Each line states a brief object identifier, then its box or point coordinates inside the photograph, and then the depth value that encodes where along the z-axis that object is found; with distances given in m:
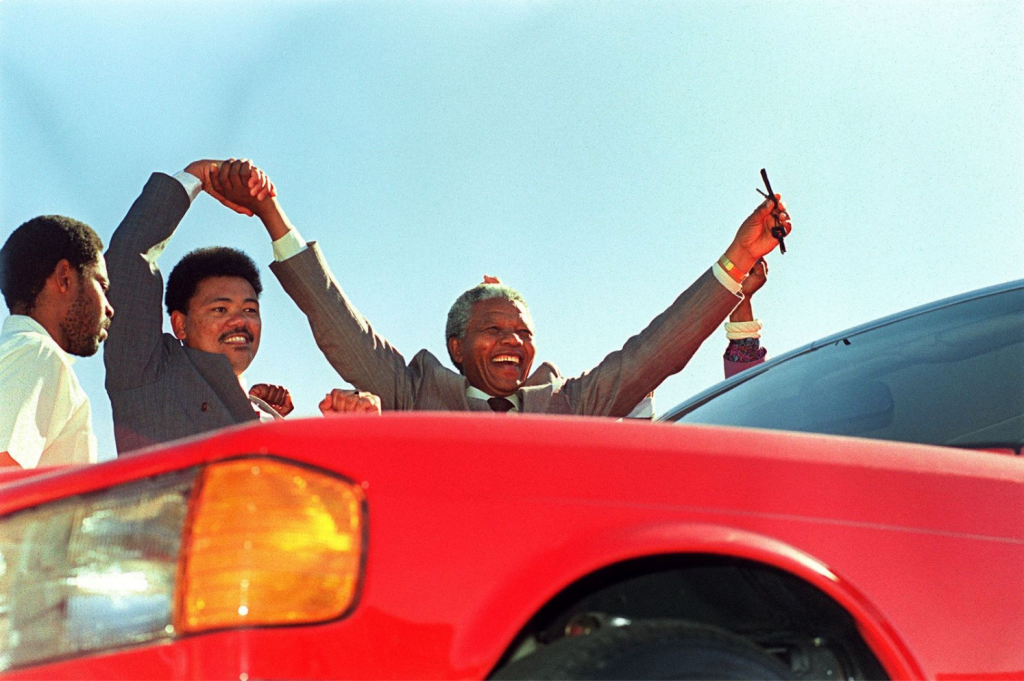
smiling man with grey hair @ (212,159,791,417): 4.05
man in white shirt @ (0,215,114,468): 3.14
